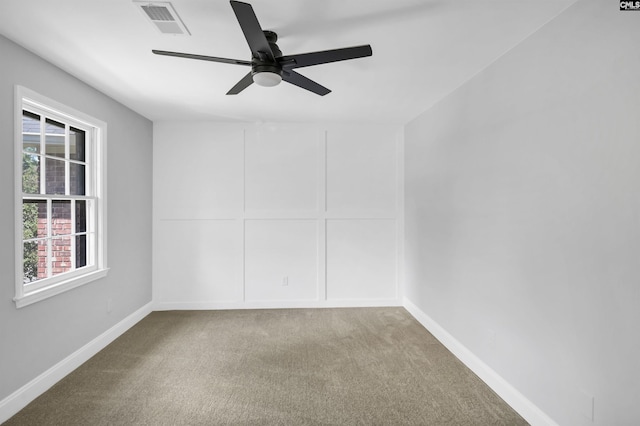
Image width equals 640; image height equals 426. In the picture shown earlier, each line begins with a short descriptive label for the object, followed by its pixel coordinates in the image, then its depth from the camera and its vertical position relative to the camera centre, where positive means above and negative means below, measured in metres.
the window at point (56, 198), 2.41 +0.12
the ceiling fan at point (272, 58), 1.76 +0.88
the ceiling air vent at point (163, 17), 1.84 +1.15
